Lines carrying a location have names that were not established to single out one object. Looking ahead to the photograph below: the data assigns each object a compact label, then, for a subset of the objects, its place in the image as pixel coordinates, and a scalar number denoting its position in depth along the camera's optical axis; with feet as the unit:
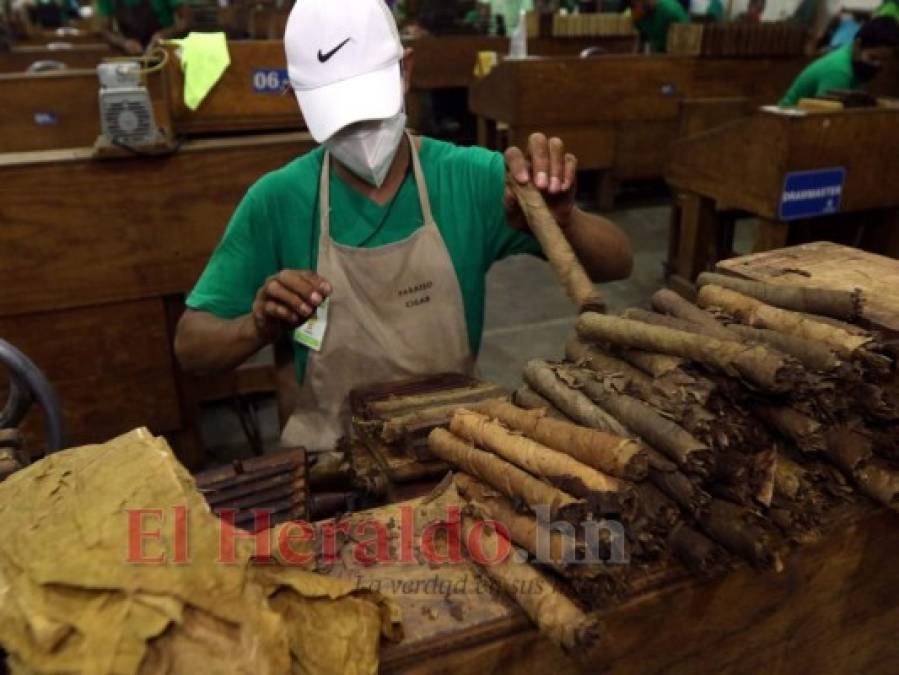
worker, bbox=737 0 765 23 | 30.76
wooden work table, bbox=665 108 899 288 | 12.34
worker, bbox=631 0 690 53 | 23.62
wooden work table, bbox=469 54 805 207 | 20.16
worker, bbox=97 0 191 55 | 20.75
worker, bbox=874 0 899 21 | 15.31
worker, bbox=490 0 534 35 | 27.50
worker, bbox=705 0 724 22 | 32.09
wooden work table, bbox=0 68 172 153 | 11.59
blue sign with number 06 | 10.28
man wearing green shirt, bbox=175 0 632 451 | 6.33
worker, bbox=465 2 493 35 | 26.83
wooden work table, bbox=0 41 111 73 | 17.04
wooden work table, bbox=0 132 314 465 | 9.23
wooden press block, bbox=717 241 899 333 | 4.45
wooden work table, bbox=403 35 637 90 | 25.07
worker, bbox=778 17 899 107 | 14.35
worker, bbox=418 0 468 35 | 25.61
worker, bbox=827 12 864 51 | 24.12
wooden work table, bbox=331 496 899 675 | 3.19
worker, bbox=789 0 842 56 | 28.96
